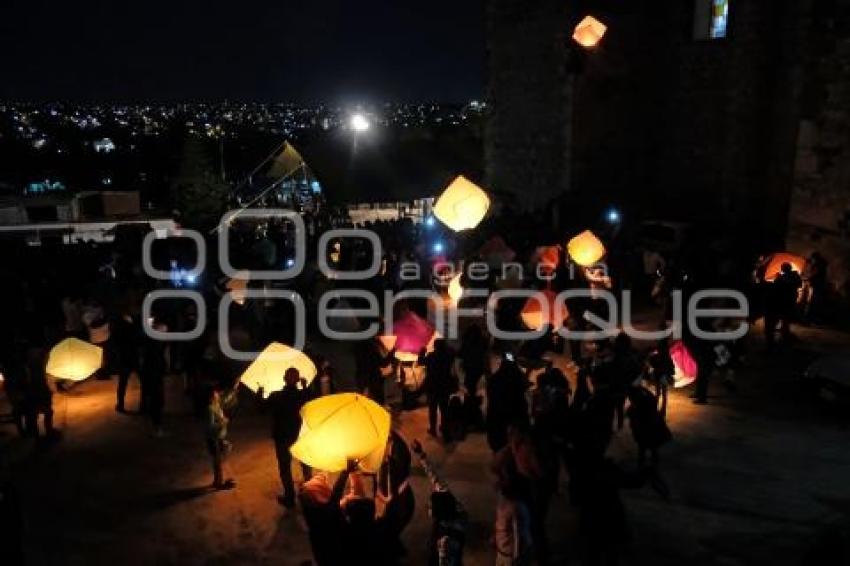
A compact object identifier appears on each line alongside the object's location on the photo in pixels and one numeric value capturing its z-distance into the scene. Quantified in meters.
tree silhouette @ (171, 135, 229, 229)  35.28
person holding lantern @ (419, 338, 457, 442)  8.34
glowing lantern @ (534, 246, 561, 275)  12.63
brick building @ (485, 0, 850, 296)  16.05
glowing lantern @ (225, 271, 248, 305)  12.49
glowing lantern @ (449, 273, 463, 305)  13.71
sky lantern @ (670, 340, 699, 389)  8.59
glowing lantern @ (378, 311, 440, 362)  8.78
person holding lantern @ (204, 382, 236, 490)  7.54
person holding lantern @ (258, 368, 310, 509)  7.00
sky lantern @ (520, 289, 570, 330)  9.83
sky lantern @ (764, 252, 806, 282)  12.35
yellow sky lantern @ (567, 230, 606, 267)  12.02
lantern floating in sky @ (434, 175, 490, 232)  12.35
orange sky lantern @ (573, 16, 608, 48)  16.84
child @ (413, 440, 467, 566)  5.08
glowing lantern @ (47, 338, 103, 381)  9.66
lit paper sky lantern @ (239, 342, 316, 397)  7.75
